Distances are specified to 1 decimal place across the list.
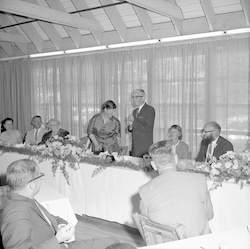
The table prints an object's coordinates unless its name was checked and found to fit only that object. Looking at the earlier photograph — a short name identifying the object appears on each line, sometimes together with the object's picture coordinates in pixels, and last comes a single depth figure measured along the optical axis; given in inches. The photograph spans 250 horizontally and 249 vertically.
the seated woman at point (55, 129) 237.0
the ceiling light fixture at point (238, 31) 240.4
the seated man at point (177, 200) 95.0
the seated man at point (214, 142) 182.2
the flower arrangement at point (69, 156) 180.5
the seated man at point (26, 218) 82.6
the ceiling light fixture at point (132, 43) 287.2
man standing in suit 216.8
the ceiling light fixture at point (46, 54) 348.2
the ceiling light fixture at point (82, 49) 313.7
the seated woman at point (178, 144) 200.8
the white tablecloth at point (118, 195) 138.4
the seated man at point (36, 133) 273.9
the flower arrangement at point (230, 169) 137.2
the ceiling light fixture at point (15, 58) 387.9
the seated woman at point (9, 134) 284.8
